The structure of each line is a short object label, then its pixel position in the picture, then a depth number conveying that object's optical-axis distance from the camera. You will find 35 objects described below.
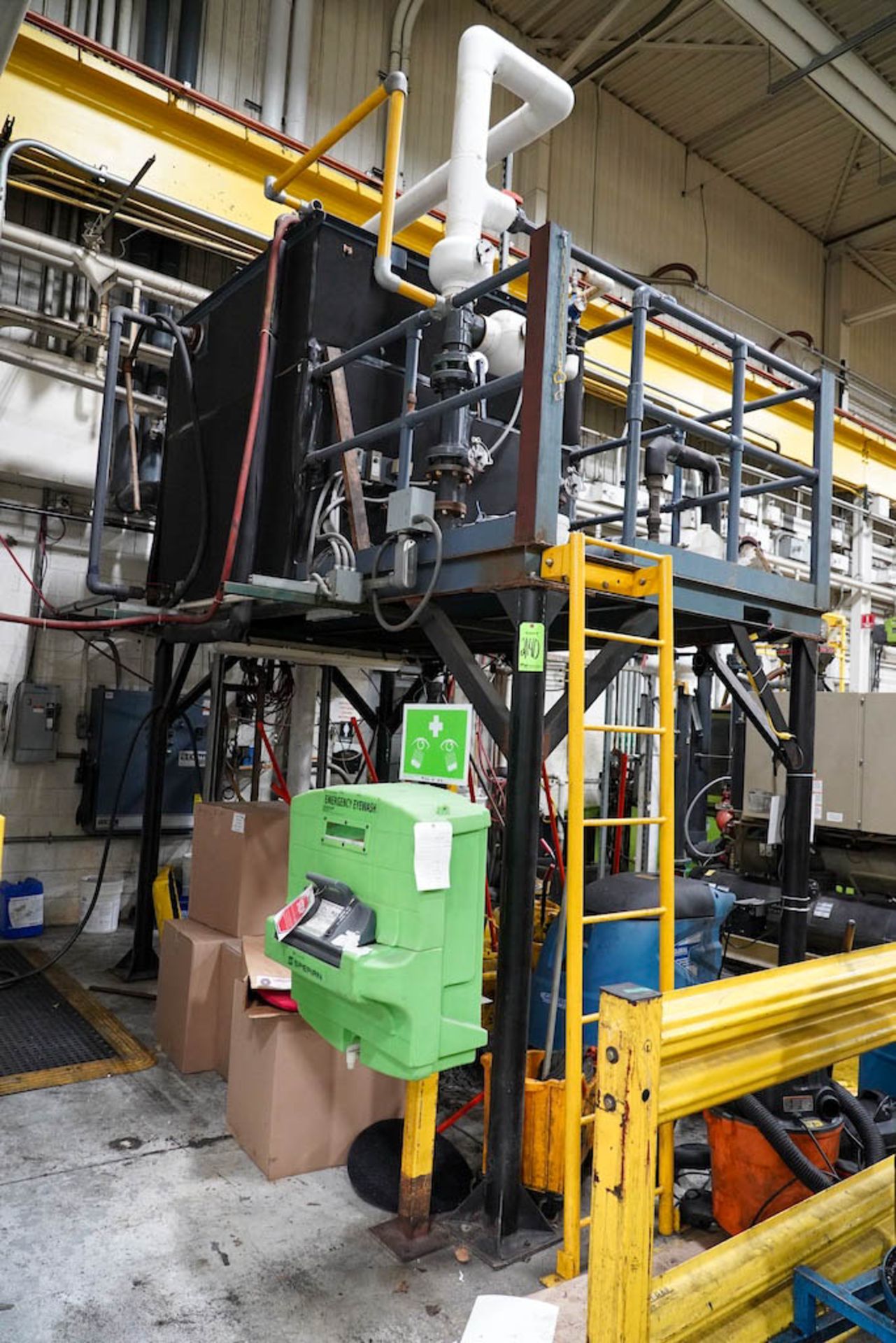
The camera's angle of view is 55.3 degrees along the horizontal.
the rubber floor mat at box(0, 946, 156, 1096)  3.88
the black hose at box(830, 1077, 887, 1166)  2.56
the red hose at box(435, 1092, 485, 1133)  3.26
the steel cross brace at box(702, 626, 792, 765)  3.79
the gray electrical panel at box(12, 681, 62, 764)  5.84
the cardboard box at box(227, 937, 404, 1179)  3.09
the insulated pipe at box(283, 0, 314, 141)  6.91
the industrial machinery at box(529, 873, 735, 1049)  3.69
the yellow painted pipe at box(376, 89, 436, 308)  3.59
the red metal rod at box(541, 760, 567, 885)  5.10
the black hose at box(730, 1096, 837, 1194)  2.47
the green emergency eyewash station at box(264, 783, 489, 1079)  2.47
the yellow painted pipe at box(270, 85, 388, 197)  3.88
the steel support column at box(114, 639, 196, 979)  5.19
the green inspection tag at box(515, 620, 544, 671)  2.90
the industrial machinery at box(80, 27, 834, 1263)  2.83
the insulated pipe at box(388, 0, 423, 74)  7.46
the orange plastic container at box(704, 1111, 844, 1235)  2.81
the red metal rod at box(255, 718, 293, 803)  5.81
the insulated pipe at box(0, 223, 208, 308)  5.21
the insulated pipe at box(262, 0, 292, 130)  6.79
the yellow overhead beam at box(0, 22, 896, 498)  4.73
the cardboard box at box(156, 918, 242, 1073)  3.99
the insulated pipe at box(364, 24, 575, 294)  3.56
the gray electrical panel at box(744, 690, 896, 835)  5.76
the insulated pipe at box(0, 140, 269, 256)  4.59
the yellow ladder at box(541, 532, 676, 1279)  2.50
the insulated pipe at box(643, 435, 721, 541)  4.12
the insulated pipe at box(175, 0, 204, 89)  6.42
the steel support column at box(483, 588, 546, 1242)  2.79
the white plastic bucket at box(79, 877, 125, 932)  6.11
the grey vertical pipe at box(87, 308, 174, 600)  4.33
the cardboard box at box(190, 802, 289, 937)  4.09
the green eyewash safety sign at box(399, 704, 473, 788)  3.16
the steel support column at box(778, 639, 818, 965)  3.64
